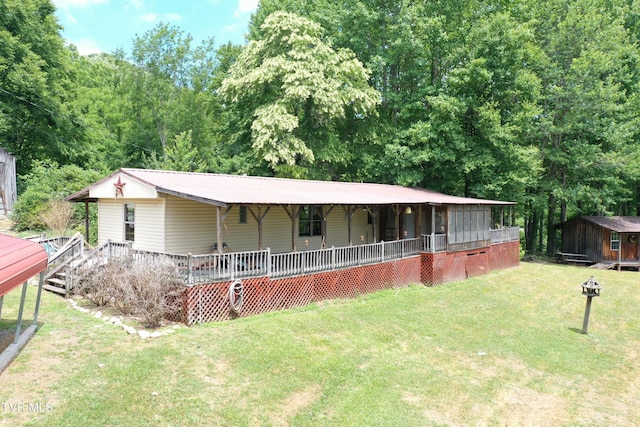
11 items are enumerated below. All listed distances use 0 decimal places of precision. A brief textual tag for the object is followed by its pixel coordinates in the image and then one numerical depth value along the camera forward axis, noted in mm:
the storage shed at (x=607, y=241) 26844
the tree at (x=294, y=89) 24469
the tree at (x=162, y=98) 34694
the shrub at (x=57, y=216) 19938
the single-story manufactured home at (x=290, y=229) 12091
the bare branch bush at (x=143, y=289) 9805
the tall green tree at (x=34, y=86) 27406
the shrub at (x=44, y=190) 21297
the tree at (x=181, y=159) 28109
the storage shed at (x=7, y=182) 23969
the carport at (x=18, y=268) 6143
